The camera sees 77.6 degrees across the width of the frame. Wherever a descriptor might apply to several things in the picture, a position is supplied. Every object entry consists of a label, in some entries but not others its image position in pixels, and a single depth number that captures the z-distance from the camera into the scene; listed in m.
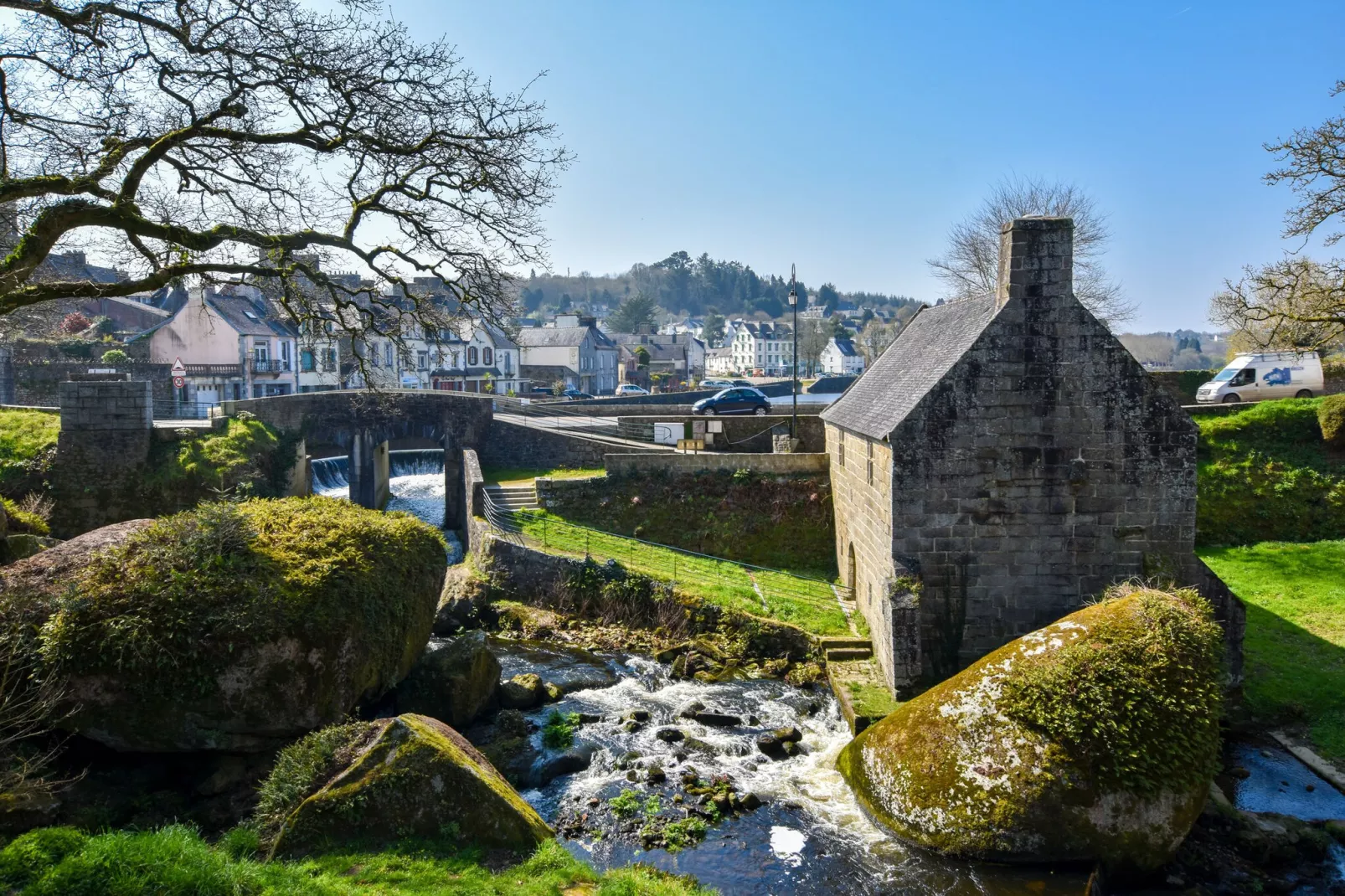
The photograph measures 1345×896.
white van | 28.69
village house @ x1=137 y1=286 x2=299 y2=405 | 41.94
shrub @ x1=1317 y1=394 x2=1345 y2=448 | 22.45
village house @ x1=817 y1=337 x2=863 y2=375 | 108.69
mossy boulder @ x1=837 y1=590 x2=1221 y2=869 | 9.50
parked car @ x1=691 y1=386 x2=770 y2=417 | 33.22
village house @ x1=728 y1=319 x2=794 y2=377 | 118.19
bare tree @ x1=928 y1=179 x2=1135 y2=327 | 40.69
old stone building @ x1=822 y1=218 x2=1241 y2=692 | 13.42
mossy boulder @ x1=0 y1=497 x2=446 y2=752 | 9.37
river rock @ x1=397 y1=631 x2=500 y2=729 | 12.58
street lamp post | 25.28
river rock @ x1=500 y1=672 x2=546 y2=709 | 14.18
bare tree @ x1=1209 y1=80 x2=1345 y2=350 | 20.22
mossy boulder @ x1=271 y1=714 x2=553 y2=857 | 8.32
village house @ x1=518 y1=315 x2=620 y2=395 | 69.50
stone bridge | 29.09
